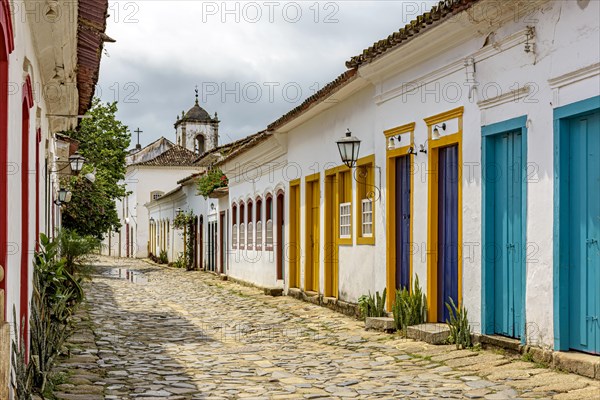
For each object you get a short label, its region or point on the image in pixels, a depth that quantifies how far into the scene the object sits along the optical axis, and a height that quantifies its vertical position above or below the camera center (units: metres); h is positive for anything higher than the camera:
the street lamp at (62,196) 21.42 +0.71
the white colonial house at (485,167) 7.73 +0.63
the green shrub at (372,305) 12.21 -1.24
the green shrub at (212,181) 29.53 +1.47
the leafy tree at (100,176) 31.59 +1.90
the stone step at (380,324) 11.37 -1.41
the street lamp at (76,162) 18.52 +1.36
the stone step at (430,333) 9.95 -1.34
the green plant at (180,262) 37.42 -1.77
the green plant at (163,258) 43.34 -1.80
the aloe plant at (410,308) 10.98 -1.14
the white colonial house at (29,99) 5.23 +1.10
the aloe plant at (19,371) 5.47 -0.99
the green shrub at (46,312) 7.15 -0.86
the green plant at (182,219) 36.19 +0.15
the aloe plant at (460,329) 9.52 -1.24
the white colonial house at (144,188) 54.68 +2.28
